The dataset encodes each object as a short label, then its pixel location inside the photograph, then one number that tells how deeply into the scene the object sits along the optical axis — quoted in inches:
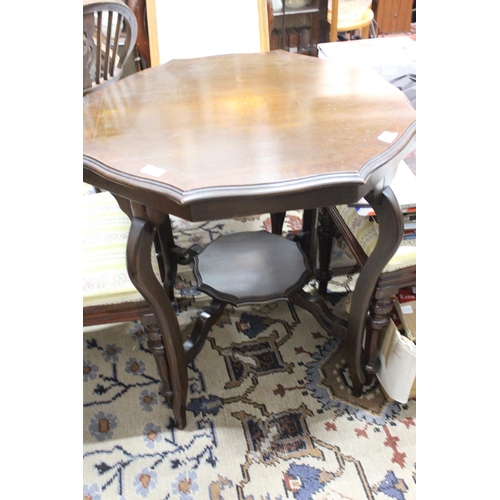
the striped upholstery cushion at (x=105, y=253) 38.7
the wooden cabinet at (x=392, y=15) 113.6
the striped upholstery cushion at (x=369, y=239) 39.4
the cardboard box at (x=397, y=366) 42.2
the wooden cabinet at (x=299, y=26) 91.1
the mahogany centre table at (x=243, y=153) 30.4
